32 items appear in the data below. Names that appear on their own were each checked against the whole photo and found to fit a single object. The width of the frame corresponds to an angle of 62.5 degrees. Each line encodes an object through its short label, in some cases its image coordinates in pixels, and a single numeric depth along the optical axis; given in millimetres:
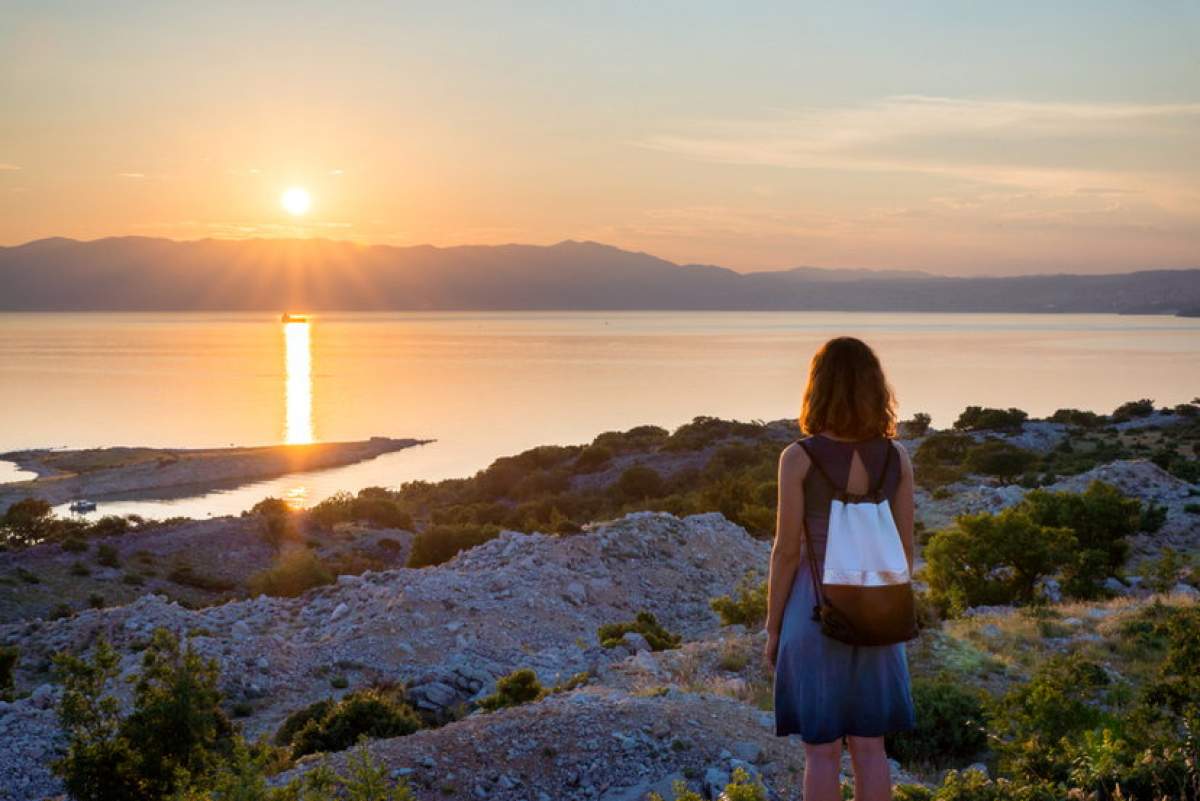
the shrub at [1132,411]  51684
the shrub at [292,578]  23172
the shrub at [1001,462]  33750
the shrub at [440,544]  24484
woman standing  4035
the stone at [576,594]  17406
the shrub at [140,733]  6172
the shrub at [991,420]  46938
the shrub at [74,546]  26734
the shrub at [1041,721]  5545
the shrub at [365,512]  32938
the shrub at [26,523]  32750
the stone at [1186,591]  14050
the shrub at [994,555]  15625
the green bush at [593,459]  42812
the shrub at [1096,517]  18219
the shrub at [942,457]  32656
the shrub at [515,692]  9727
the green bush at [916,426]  48350
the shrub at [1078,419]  48969
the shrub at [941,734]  7688
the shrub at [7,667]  14105
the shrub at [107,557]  26141
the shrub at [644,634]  14039
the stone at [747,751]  6656
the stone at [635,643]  13727
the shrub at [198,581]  25891
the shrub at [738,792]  4227
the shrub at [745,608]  14320
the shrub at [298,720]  10500
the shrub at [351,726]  8883
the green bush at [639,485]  36219
